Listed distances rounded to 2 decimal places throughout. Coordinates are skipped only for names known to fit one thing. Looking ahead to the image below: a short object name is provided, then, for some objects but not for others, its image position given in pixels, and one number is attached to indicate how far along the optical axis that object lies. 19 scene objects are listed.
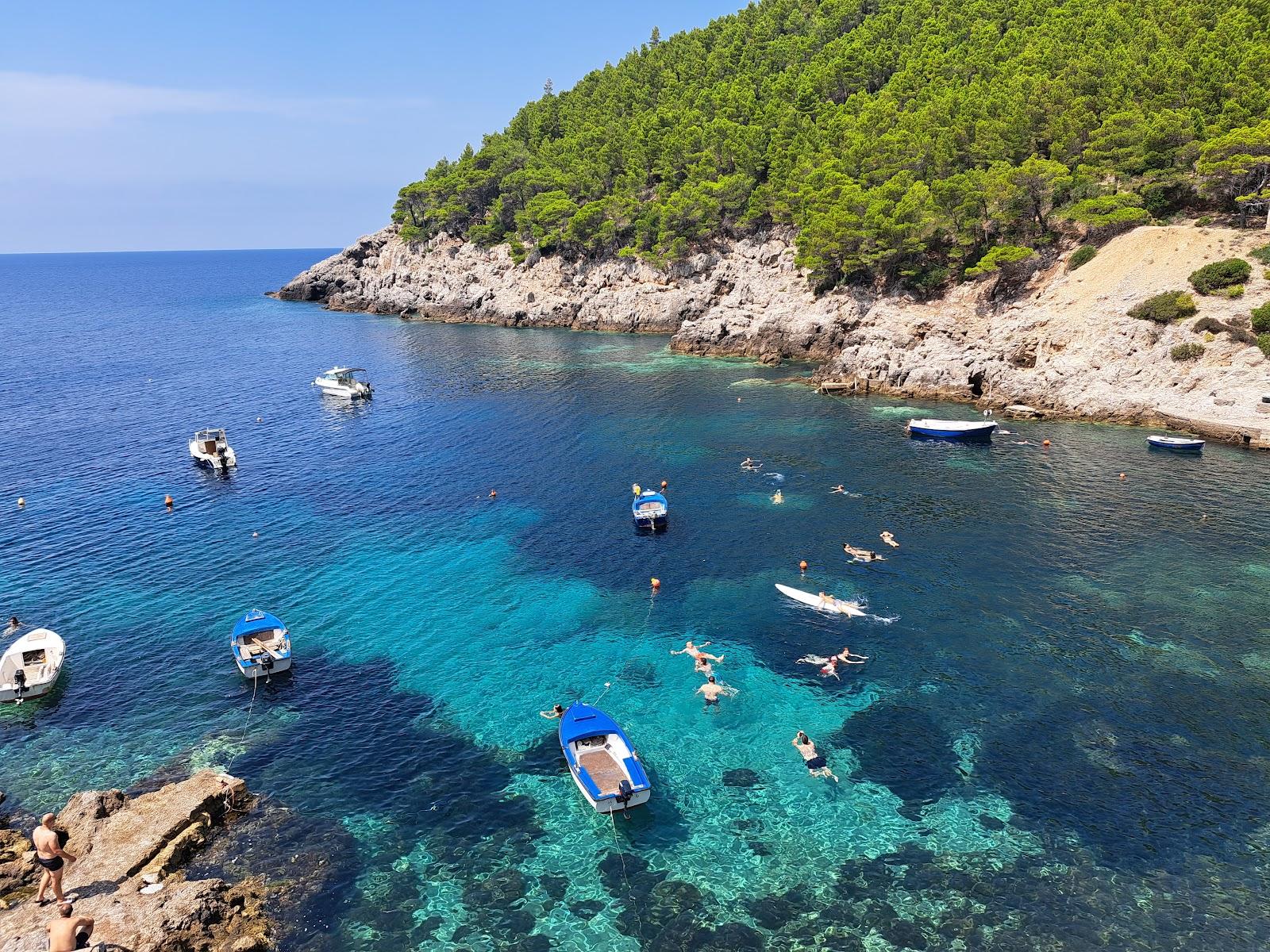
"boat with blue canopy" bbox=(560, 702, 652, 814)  27.33
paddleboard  41.38
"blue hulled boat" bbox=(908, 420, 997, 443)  68.31
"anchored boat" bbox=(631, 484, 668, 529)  52.34
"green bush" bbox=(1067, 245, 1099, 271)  83.75
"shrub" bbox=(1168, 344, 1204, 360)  69.62
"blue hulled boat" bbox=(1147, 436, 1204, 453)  62.56
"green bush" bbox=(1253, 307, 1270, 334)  66.38
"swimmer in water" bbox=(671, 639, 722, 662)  37.56
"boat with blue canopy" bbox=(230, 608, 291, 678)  35.56
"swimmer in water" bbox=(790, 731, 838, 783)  29.59
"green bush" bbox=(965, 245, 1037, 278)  86.56
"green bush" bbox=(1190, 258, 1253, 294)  71.25
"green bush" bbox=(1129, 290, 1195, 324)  71.62
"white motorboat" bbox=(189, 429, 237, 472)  65.81
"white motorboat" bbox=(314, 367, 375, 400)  91.81
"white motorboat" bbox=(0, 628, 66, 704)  34.59
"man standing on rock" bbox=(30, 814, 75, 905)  22.88
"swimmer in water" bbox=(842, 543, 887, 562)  47.19
